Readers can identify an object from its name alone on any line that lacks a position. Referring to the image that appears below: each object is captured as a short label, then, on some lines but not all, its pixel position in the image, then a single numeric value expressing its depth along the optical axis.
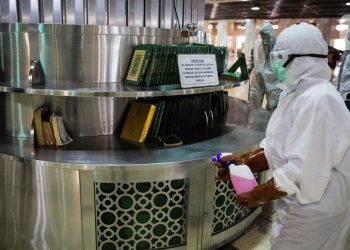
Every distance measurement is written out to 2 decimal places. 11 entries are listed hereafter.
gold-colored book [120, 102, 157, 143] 2.12
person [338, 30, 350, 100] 3.67
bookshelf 1.81
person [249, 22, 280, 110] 4.59
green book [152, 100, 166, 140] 2.16
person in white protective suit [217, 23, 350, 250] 1.22
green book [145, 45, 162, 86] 2.02
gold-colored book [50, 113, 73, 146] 1.97
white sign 2.07
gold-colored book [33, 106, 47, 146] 1.96
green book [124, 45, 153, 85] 2.04
